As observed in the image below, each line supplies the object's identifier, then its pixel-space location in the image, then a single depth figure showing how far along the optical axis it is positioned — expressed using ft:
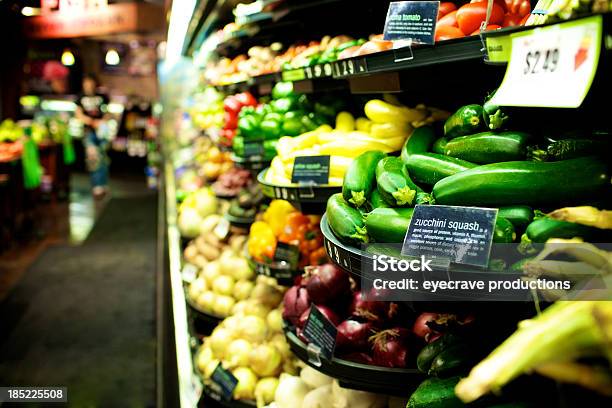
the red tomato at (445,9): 5.62
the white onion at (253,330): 8.25
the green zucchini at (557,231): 3.11
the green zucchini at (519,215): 3.50
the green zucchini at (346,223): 4.31
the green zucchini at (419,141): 5.18
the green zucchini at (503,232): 3.34
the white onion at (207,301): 10.07
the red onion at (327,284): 6.39
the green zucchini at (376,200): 4.53
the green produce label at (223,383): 7.38
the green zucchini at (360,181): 4.74
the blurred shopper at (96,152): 36.14
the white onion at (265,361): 7.63
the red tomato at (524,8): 4.75
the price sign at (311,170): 6.19
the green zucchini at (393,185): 4.18
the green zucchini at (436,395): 3.71
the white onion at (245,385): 7.50
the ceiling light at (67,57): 52.77
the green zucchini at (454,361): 3.95
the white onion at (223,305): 9.76
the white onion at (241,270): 10.17
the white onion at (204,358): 8.70
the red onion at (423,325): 5.18
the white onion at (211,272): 10.55
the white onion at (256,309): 8.77
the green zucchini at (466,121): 4.53
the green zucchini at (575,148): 3.53
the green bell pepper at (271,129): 9.21
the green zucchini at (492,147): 3.96
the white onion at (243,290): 9.77
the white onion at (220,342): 8.34
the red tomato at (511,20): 4.76
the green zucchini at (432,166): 4.28
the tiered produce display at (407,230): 2.87
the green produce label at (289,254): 7.68
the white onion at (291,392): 6.74
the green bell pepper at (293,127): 8.94
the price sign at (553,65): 2.62
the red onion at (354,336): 5.49
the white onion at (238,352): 7.91
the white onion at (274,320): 8.39
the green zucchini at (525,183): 3.39
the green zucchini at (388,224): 3.93
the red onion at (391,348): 5.03
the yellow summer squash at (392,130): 6.25
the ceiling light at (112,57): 60.64
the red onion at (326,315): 6.11
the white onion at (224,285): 10.00
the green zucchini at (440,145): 4.88
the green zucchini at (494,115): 4.14
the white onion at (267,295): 9.04
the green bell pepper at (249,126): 9.88
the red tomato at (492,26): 4.69
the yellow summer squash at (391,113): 6.14
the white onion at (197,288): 10.53
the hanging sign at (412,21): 4.42
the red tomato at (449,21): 5.20
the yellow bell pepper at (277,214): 8.79
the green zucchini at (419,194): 4.12
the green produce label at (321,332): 5.42
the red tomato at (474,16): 4.81
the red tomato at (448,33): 5.06
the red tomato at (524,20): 4.65
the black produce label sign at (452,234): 3.19
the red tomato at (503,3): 4.84
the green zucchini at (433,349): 4.19
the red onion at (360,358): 5.29
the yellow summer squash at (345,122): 7.54
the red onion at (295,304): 6.59
